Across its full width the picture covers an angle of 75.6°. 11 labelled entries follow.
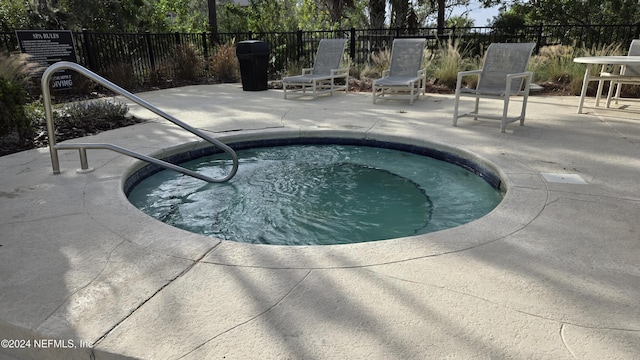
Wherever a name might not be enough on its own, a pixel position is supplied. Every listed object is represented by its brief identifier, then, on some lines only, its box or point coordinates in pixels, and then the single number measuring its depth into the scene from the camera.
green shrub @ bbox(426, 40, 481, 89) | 8.97
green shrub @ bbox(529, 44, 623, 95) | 8.12
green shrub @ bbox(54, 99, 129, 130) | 5.67
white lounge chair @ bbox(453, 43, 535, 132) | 5.27
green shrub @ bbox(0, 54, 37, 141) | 4.59
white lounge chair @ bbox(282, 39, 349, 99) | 8.32
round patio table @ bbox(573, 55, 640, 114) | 5.17
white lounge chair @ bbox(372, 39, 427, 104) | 7.50
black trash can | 9.00
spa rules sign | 8.05
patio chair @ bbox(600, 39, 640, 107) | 6.19
